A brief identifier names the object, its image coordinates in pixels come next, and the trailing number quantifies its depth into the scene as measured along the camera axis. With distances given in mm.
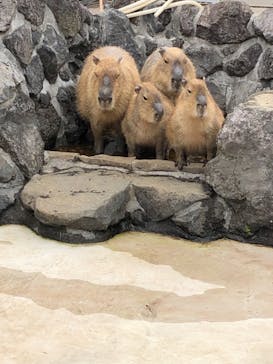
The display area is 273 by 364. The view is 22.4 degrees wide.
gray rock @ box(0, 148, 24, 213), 5445
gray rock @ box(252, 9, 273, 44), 7227
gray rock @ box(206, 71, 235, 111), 7670
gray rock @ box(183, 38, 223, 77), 7621
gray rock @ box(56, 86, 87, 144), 6887
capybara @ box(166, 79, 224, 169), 5441
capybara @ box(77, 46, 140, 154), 6113
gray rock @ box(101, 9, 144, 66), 7414
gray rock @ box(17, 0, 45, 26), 6012
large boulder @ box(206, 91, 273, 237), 5043
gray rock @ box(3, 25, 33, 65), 5828
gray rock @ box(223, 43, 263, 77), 7398
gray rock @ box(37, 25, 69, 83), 6414
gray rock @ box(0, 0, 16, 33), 5734
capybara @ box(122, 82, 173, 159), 5902
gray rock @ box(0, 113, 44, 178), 5547
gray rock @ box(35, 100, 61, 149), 6448
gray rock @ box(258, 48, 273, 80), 7293
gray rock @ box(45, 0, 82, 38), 6566
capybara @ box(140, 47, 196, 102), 6355
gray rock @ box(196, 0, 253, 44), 7371
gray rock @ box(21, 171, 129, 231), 4973
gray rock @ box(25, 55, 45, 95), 6160
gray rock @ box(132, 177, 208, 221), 5234
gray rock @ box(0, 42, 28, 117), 5531
